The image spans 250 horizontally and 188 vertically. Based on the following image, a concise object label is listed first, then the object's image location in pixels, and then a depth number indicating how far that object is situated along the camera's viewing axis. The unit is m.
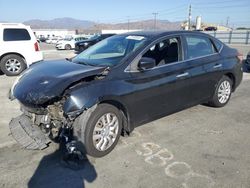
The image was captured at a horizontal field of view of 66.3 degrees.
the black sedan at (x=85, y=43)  14.63
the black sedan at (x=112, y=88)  2.54
